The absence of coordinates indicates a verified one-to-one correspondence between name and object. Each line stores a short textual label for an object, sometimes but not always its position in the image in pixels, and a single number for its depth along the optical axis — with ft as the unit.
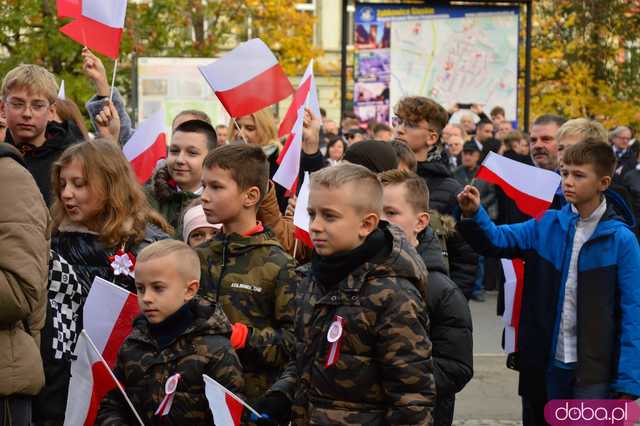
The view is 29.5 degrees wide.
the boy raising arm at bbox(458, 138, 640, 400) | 18.63
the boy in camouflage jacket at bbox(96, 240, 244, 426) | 14.25
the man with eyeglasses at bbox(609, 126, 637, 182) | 56.49
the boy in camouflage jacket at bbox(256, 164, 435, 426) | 13.35
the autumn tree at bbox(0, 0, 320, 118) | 81.15
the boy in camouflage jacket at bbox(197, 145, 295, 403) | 15.56
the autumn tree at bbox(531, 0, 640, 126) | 103.24
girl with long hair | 16.33
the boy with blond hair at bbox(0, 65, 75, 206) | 19.93
